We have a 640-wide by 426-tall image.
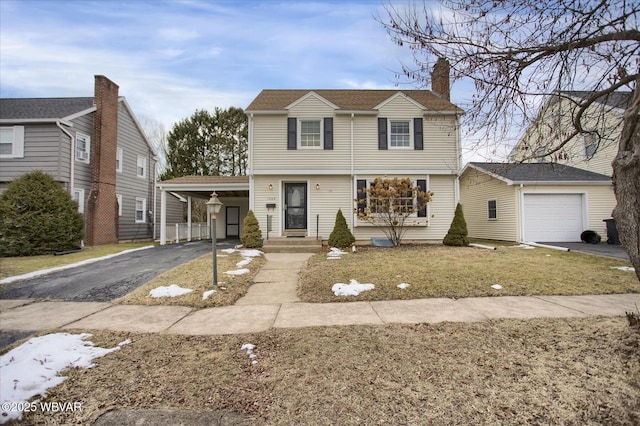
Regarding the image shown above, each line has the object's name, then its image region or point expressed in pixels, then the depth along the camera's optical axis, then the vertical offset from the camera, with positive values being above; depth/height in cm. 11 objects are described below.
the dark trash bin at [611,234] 1220 -61
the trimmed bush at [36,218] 1032 +16
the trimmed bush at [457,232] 1173 -48
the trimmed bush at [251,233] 1135 -44
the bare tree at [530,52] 334 +186
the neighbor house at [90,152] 1276 +307
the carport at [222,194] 1338 +135
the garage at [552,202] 1331 +69
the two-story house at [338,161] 1252 +234
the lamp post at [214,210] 620 +22
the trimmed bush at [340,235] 1133 -53
